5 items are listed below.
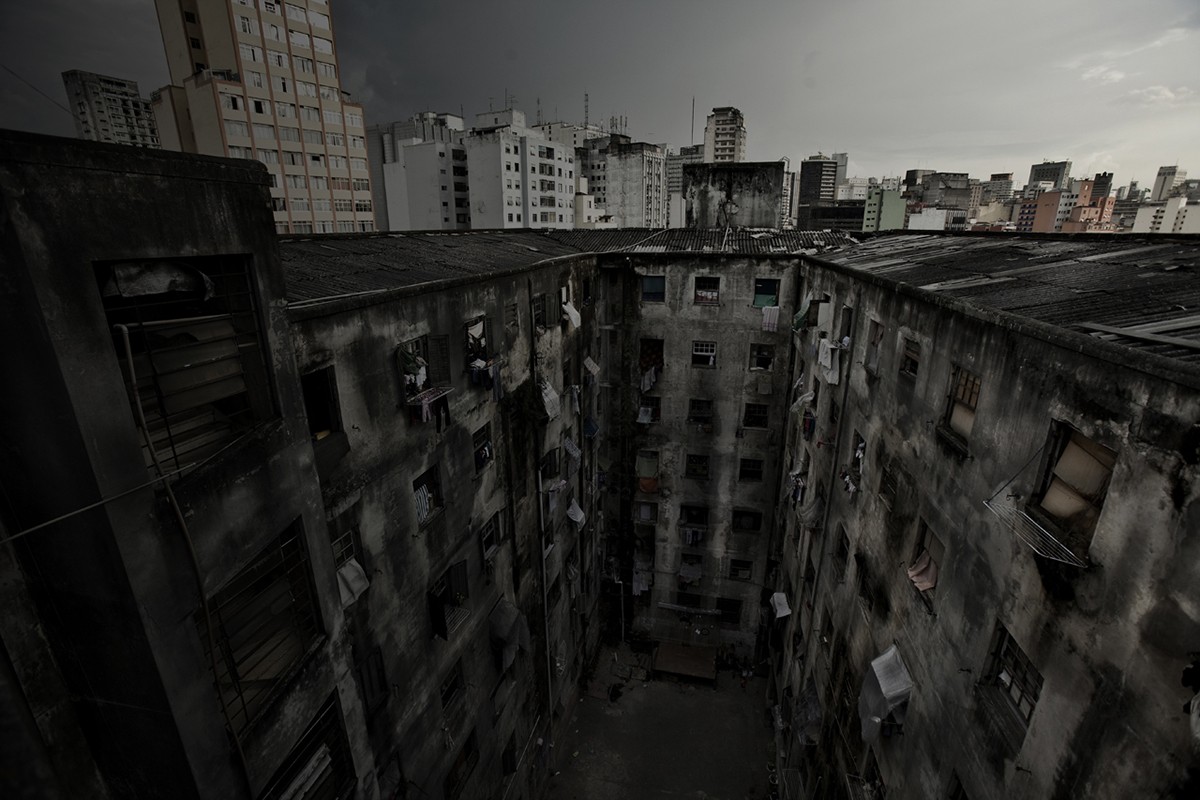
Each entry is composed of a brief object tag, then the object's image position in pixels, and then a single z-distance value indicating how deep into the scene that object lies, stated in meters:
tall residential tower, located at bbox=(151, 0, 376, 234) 56.25
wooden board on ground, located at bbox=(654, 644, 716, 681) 30.67
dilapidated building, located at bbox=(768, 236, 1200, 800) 6.54
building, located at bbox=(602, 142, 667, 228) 106.00
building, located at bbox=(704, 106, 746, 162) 138.38
